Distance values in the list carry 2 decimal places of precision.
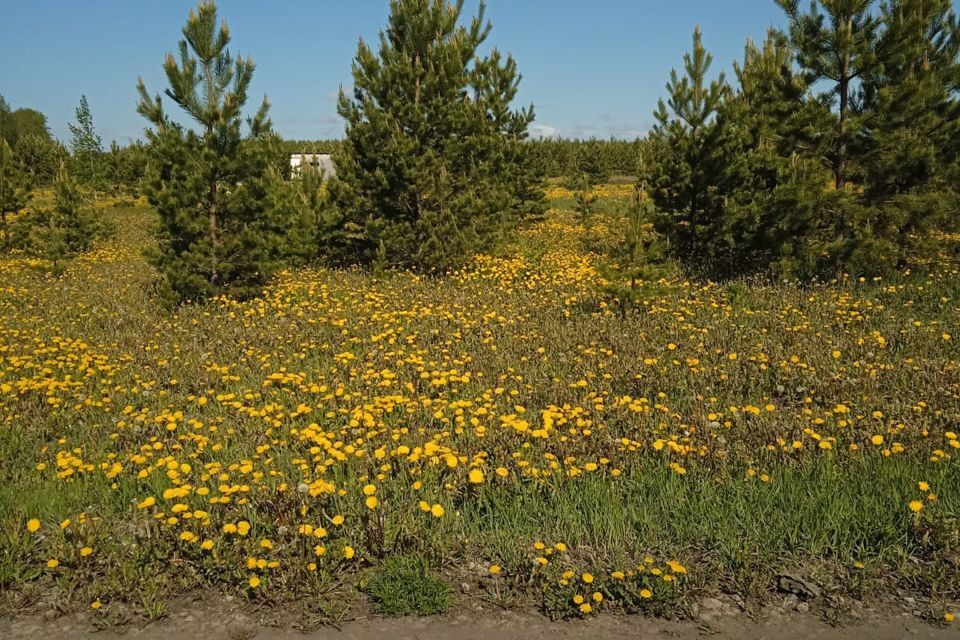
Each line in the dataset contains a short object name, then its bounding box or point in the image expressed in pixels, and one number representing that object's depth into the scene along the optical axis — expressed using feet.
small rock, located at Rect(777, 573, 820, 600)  12.08
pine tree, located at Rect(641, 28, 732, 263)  45.52
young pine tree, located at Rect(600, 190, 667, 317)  32.55
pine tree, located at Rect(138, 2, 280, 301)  36.06
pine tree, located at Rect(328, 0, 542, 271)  45.06
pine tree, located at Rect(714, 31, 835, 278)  38.83
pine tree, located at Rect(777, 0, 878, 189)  37.93
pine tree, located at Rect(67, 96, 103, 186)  136.05
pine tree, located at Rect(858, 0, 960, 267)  37.19
